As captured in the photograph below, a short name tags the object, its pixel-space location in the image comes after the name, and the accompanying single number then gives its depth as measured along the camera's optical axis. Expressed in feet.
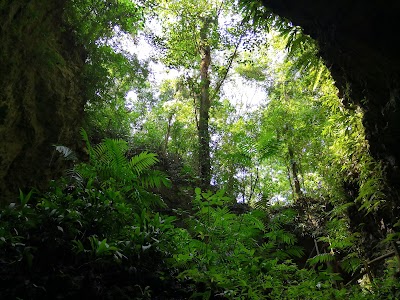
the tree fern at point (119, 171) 14.23
